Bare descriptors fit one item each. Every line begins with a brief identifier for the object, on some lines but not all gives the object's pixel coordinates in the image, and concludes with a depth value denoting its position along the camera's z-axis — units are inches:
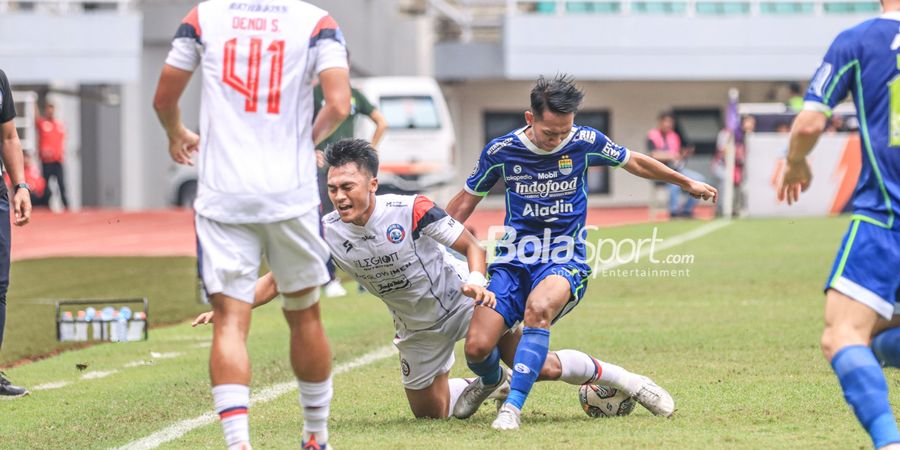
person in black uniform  641.6
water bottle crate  898.7
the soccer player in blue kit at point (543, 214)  573.6
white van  2285.9
